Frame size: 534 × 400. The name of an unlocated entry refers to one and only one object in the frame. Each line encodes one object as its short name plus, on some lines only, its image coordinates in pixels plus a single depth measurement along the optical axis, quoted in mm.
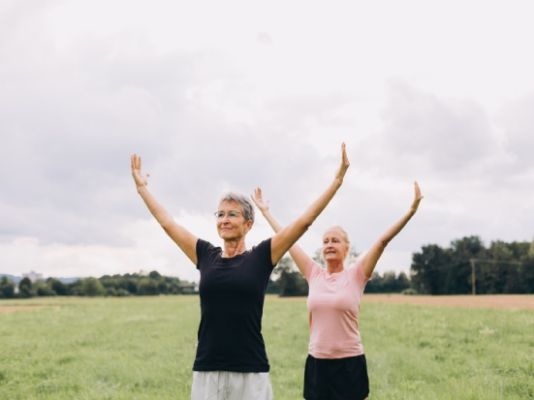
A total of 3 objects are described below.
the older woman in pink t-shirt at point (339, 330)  5344
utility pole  84994
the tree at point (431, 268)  92188
